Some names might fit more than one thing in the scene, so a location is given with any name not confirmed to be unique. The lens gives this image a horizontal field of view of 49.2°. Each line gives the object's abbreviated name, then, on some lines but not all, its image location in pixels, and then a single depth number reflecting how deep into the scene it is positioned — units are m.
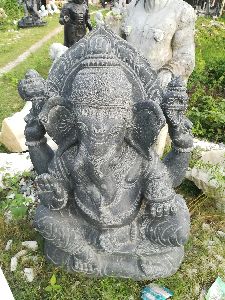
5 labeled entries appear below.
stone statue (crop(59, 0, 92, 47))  3.91
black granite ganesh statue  1.20
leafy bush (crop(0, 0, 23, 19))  7.86
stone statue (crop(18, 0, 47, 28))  6.97
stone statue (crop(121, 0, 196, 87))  1.82
